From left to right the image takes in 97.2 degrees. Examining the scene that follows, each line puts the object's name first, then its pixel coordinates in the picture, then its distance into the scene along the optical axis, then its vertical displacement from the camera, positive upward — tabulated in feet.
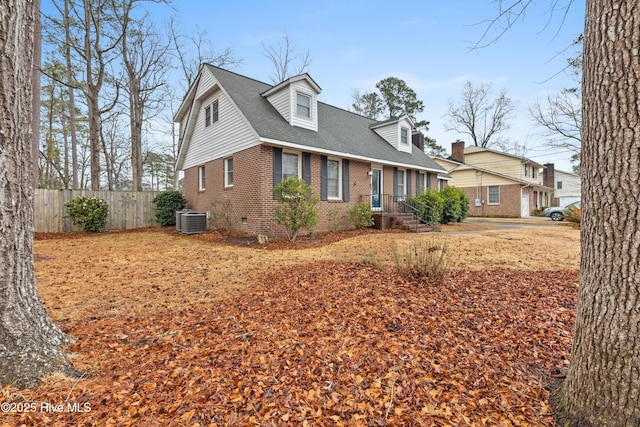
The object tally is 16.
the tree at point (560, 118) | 56.59 +19.81
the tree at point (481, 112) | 99.71 +36.47
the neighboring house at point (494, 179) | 73.10 +8.64
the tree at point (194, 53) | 56.65 +33.57
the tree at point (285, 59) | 63.26 +35.05
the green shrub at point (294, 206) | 27.17 +0.63
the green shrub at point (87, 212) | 34.91 +0.26
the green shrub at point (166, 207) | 42.91 +0.99
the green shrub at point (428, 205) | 41.91 +0.98
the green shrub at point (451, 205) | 49.11 +1.21
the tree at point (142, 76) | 51.42 +26.39
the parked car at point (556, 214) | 65.16 -0.79
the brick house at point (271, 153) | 30.66 +7.47
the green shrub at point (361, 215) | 36.40 -0.39
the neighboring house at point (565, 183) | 115.96 +11.53
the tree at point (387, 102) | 92.84 +36.66
